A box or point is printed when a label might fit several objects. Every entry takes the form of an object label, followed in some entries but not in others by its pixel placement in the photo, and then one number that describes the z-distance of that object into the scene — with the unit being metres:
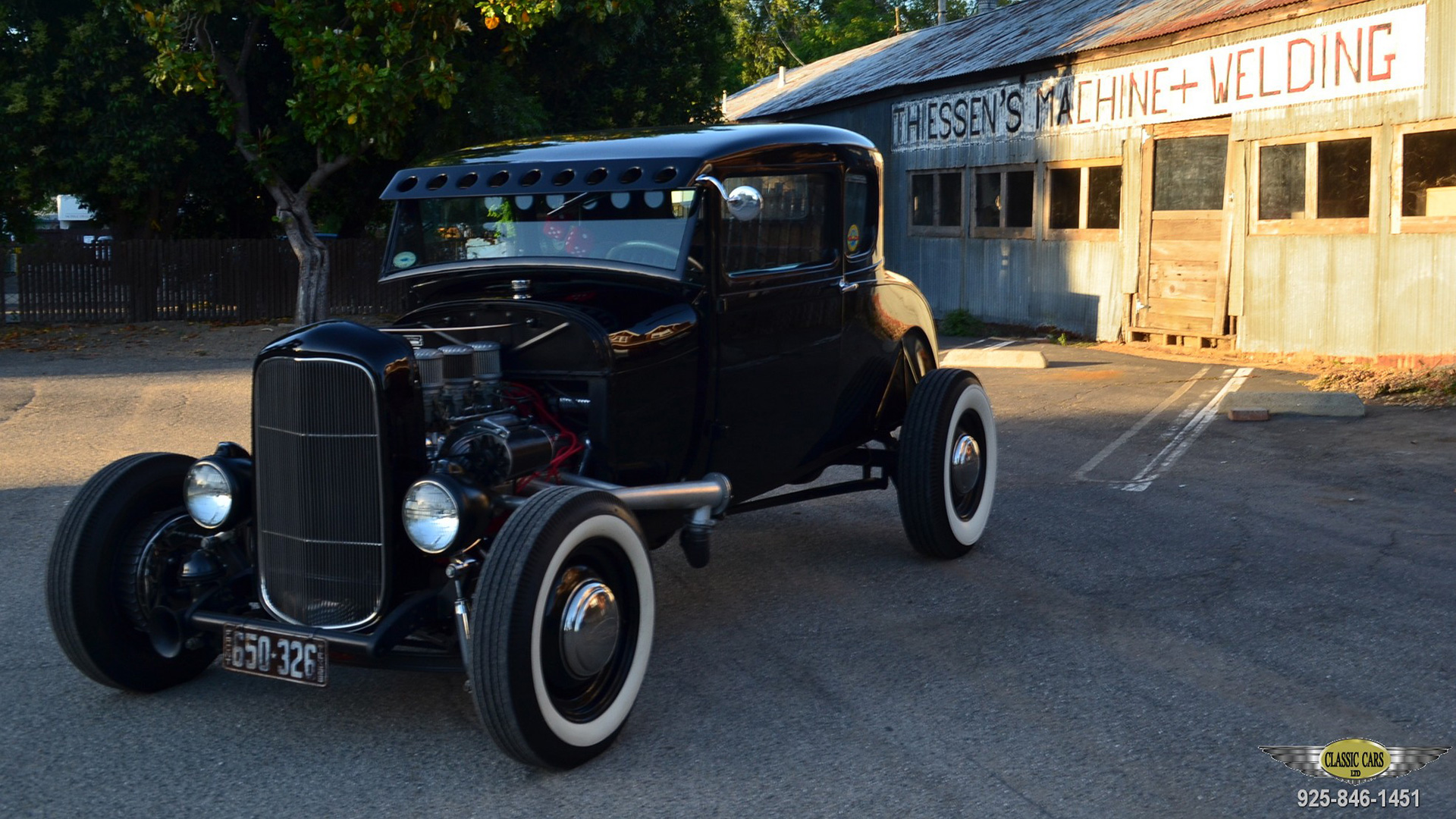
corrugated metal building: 12.95
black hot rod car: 4.29
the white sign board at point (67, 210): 51.59
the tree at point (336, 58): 15.56
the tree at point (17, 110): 17.27
